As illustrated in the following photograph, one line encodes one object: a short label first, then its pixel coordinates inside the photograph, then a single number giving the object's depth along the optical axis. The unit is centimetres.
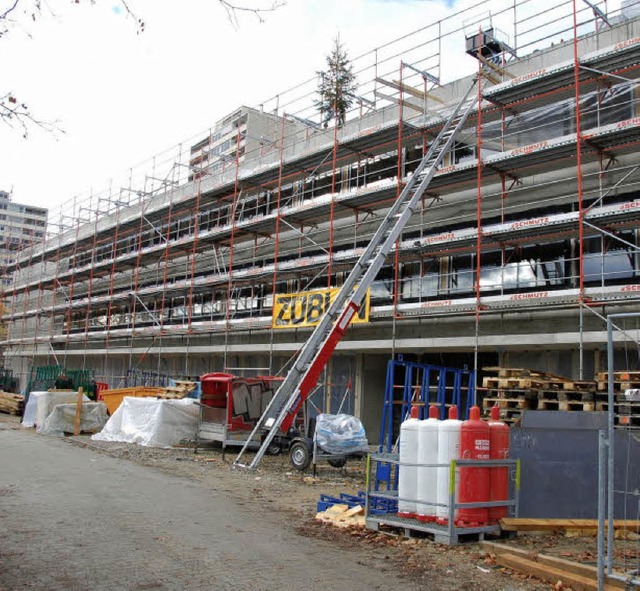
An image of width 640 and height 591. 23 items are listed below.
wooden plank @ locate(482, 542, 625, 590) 611
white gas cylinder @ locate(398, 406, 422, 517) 825
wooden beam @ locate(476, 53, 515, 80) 1698
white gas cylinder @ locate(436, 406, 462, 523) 789
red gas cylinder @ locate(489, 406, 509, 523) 811
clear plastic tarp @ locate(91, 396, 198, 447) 1789
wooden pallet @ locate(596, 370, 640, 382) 1033
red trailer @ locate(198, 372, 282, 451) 1684
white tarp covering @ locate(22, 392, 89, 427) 2136
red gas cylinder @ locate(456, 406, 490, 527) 784
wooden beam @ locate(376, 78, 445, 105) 1850
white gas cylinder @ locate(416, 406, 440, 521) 806
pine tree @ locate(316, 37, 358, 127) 3950
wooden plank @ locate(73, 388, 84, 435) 2033
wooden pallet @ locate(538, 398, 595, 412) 1116
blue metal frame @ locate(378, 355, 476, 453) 1025
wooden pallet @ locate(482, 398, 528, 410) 1163
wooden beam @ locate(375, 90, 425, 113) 1853
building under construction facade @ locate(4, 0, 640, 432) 1509
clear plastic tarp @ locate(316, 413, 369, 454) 1396
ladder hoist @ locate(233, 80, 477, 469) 1448
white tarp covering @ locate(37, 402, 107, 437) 2020
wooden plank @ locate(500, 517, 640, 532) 786
